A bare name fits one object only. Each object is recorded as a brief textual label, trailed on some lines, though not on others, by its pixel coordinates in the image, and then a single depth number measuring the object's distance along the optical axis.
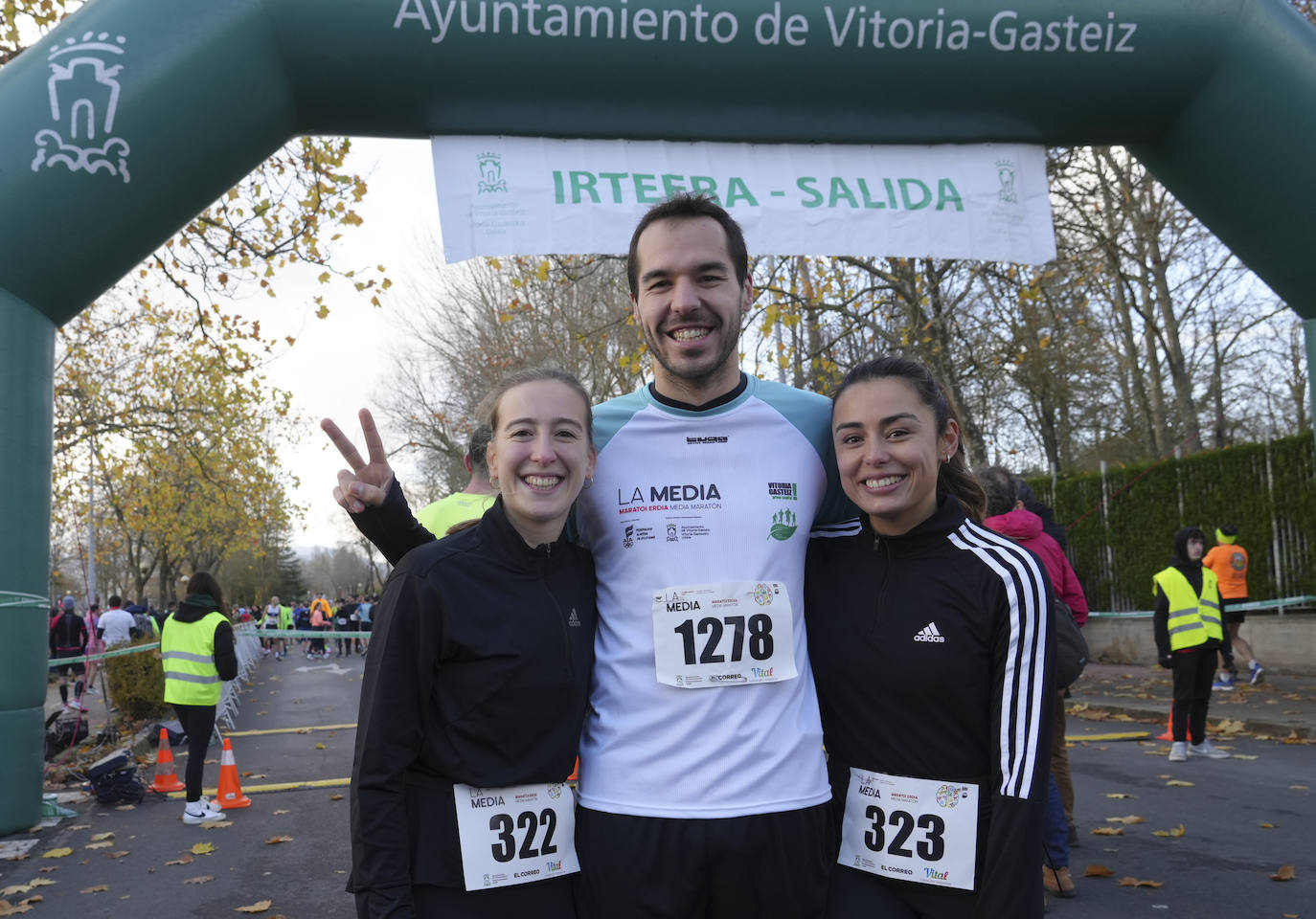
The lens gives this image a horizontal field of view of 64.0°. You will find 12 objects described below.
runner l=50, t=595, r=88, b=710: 17.72
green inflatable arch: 4.96
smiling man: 2.35
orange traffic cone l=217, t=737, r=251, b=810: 8.41
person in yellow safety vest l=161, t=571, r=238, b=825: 8.10
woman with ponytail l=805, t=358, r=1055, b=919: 2.36
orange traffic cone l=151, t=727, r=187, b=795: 9.39
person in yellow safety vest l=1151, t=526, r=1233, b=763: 7.98
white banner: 5.64
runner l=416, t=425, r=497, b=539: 5.20
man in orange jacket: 12.70
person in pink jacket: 5.39
